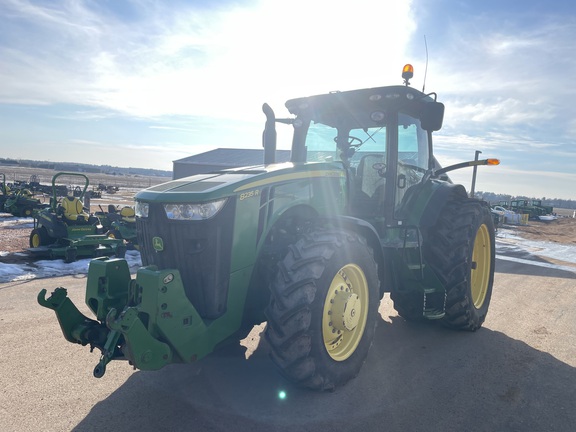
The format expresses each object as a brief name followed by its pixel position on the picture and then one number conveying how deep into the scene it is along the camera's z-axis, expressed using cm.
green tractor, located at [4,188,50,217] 1712
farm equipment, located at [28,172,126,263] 907
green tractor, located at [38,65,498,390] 302
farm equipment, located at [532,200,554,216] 3644
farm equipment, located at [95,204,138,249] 1000
